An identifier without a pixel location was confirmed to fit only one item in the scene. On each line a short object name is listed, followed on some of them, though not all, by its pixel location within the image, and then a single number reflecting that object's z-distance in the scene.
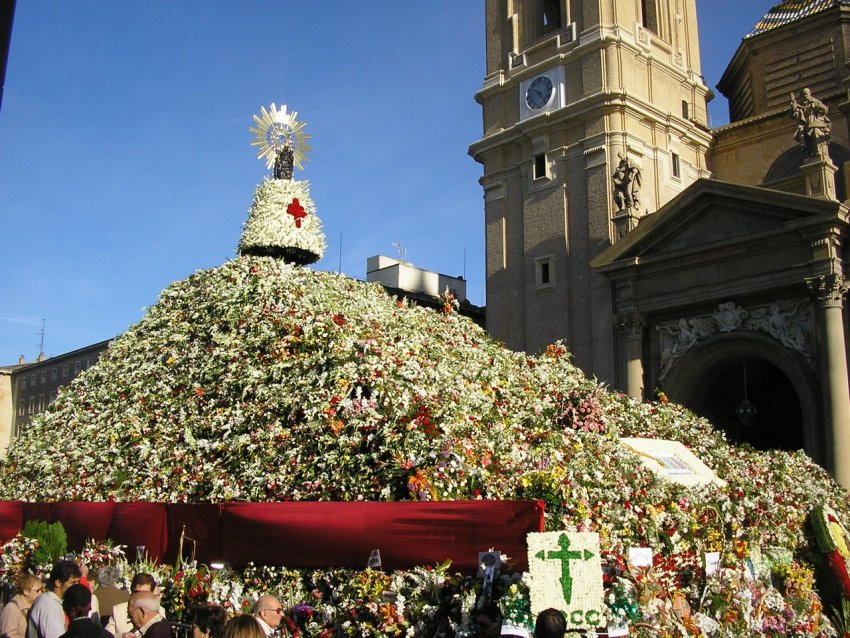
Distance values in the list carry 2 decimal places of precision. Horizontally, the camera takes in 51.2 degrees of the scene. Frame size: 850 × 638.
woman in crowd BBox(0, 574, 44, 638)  8.52
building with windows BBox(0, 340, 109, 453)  53.16
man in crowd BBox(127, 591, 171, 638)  7.31
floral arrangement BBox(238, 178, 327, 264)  15.78
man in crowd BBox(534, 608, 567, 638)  6.30
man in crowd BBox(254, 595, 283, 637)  7.16
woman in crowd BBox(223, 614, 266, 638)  5.73
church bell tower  28.75
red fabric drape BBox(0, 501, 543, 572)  9.06
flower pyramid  10.26
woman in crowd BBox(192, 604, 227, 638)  6.95
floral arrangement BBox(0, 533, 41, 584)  12.08
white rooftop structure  45.25
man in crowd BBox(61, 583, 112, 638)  7.76
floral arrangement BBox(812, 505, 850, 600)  12.39
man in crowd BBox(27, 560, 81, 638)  8.09
